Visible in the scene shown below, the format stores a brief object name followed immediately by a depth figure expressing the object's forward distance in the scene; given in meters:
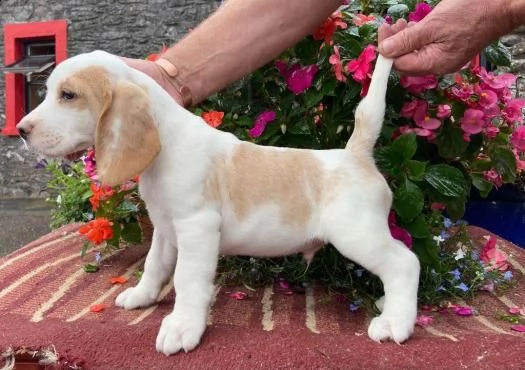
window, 8.27
